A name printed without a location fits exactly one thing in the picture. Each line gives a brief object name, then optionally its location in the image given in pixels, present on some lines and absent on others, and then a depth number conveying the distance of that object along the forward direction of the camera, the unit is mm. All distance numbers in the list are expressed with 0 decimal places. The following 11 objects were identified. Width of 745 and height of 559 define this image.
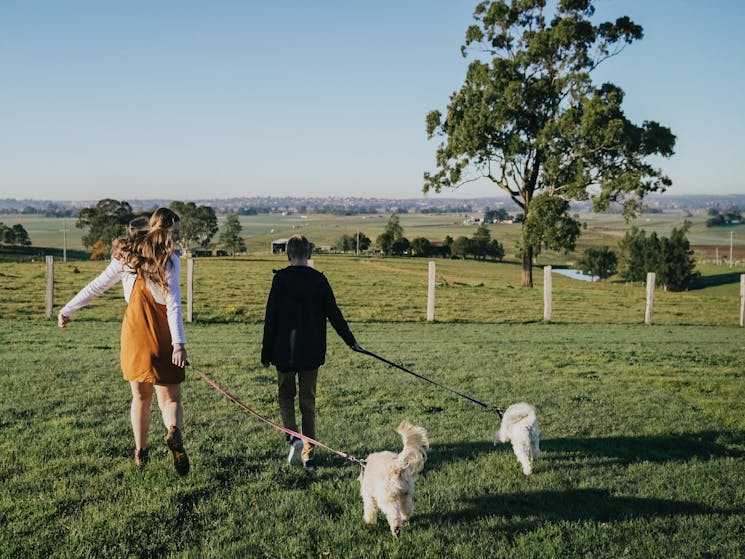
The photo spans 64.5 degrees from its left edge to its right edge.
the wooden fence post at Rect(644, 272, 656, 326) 20406
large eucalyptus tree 30031
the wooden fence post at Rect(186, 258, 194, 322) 17656
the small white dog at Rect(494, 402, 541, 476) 5520
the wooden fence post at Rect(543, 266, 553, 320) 20219
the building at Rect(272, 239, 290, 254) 84662
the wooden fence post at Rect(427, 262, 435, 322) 19234
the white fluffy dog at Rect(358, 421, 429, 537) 4137
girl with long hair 4934
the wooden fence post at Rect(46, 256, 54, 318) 17094
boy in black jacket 5375
